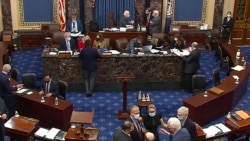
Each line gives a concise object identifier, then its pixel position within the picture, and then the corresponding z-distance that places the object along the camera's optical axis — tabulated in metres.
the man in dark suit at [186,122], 7.43
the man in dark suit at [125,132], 6.94
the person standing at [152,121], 8.03
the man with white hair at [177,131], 6.98
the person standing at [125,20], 14.84
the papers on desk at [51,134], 8.06
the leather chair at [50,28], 15.33
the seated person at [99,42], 12.62
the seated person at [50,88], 9.94
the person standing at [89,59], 11.47
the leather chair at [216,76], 11.26
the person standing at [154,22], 15.16
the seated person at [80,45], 12.54
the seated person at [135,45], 12.47
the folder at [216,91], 10.29
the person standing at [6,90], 9.24
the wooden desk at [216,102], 9.79
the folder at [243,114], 8.72
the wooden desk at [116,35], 14.35
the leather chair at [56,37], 14.39
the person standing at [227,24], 16.01
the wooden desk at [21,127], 7.98
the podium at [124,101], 10.18
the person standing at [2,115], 7.97
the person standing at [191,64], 11.85
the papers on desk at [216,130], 8.30
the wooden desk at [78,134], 7.78
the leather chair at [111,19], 15.48
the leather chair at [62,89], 10.12
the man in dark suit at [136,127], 7.49
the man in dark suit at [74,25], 14.34
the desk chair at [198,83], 11.07
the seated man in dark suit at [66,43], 12.38
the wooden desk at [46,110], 9.43
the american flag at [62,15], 15.02
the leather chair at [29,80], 10.71
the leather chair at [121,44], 13.61
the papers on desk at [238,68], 12.02
